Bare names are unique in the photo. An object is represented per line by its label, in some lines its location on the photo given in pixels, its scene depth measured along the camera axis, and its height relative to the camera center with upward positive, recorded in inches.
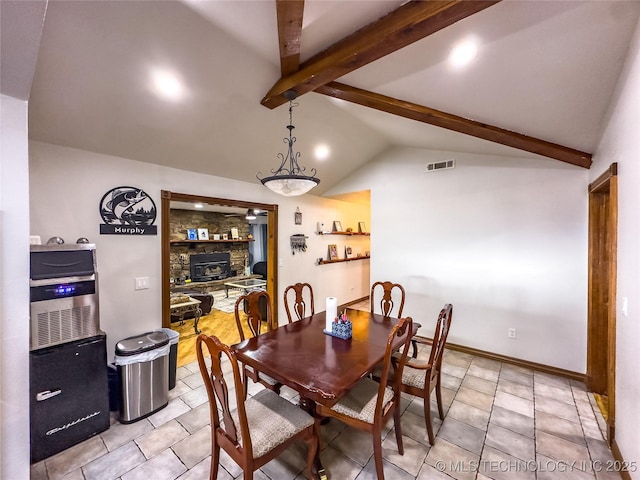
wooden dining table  58.8 -32.6
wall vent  145.1 +39.9
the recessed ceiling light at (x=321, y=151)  141.8 +47.4
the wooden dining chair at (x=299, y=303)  113.0 -28.5
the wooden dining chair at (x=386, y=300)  119.4 -29.0
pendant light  85.2 +18.1
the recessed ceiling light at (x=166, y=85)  79.1 +48.4
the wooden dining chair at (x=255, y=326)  80.8 -32.1
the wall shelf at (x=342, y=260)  201.1 -19.6
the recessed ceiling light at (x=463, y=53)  62.1 +45.1
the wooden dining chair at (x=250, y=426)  51.3 -42.9
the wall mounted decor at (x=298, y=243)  178.7 -4.0
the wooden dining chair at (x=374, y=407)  61.5 -43.4
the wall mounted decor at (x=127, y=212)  102.7 +10.8
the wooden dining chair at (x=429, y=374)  75.6 -42.7
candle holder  84.7 -29.9
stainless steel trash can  86.9 -46.8
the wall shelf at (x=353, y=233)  202.9 +3.0
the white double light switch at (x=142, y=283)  111.3 -19.1
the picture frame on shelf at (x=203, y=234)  282.6 +4.2
